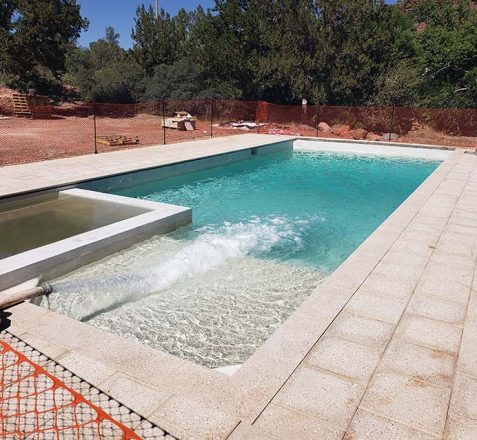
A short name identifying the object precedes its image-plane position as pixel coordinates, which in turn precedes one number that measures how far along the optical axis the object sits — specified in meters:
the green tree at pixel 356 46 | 20.17
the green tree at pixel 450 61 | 21.19
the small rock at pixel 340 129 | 19.05
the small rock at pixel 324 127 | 19.76
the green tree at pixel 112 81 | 25.05
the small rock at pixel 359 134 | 18.33
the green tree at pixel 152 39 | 26.14
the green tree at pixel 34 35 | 22.19
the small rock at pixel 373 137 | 18.16
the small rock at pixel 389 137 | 18.14
